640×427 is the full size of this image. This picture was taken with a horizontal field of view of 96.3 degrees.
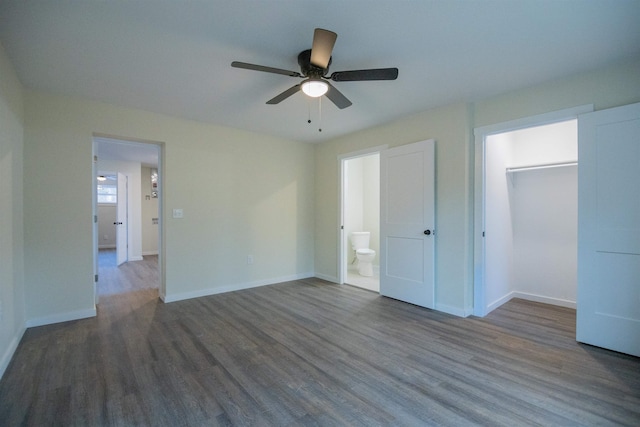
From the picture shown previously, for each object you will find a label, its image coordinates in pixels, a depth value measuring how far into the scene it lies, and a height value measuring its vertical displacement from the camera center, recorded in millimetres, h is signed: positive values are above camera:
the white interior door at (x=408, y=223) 3473 -125
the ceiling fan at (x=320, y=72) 1861 +1022
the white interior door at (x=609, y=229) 2305 -135
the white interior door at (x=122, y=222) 6371 -202
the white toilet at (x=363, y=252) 5156 -695
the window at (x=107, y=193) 9147 +649
